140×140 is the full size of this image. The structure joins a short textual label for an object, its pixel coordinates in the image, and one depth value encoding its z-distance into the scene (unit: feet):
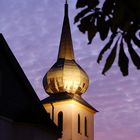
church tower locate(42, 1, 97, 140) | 136.56
